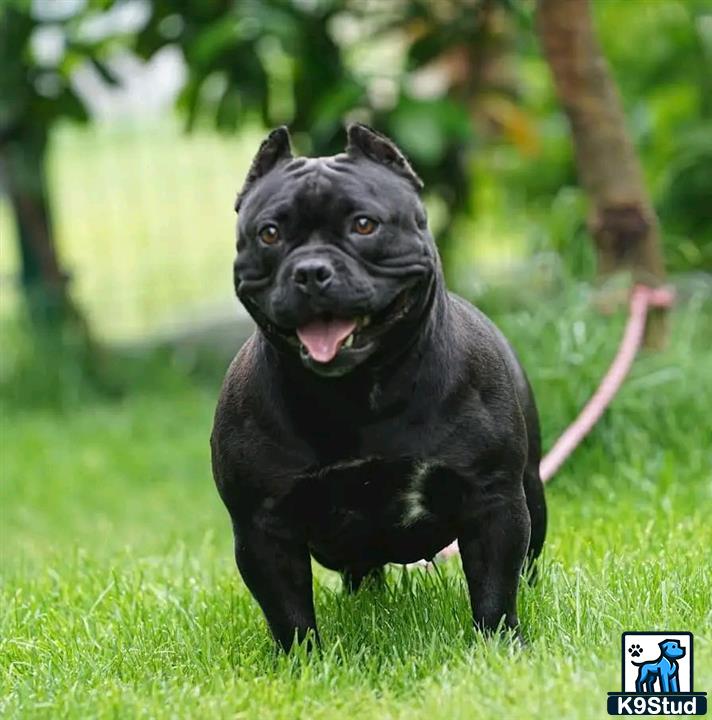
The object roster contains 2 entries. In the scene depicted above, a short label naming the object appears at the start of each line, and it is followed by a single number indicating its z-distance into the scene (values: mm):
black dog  6020
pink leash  10602
